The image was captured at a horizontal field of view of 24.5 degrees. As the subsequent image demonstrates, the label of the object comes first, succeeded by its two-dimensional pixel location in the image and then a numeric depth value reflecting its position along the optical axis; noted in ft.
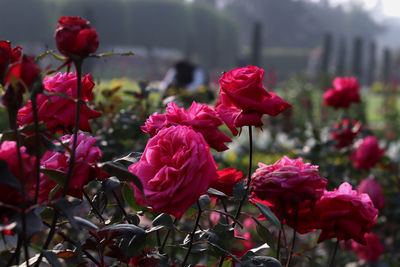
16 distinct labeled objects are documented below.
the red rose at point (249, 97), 3.73
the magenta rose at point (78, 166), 3.34
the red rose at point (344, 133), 9.10
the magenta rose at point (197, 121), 3.71
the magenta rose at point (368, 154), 8.75
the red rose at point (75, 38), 3.20
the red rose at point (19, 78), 3.04
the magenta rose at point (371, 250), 8.77
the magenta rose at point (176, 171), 3.39
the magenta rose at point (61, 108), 3.50
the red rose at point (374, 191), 6.77
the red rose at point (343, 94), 9.40
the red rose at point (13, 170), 3.16
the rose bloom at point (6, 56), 3.18
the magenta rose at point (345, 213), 3.89
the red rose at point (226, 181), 3.77
